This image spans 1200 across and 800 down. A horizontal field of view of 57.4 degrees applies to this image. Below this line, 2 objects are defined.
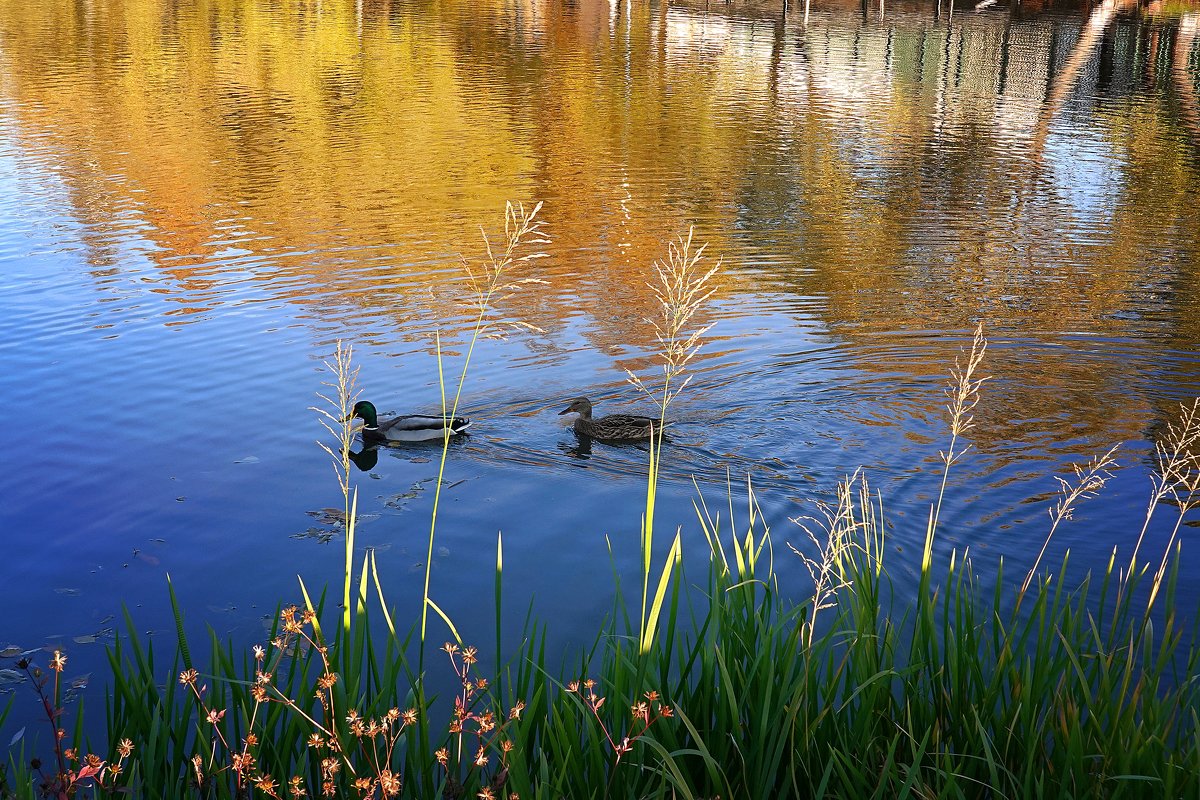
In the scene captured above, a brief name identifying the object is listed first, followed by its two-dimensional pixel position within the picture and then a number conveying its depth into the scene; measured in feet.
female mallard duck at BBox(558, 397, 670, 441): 31.60
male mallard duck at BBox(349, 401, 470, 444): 32.24
